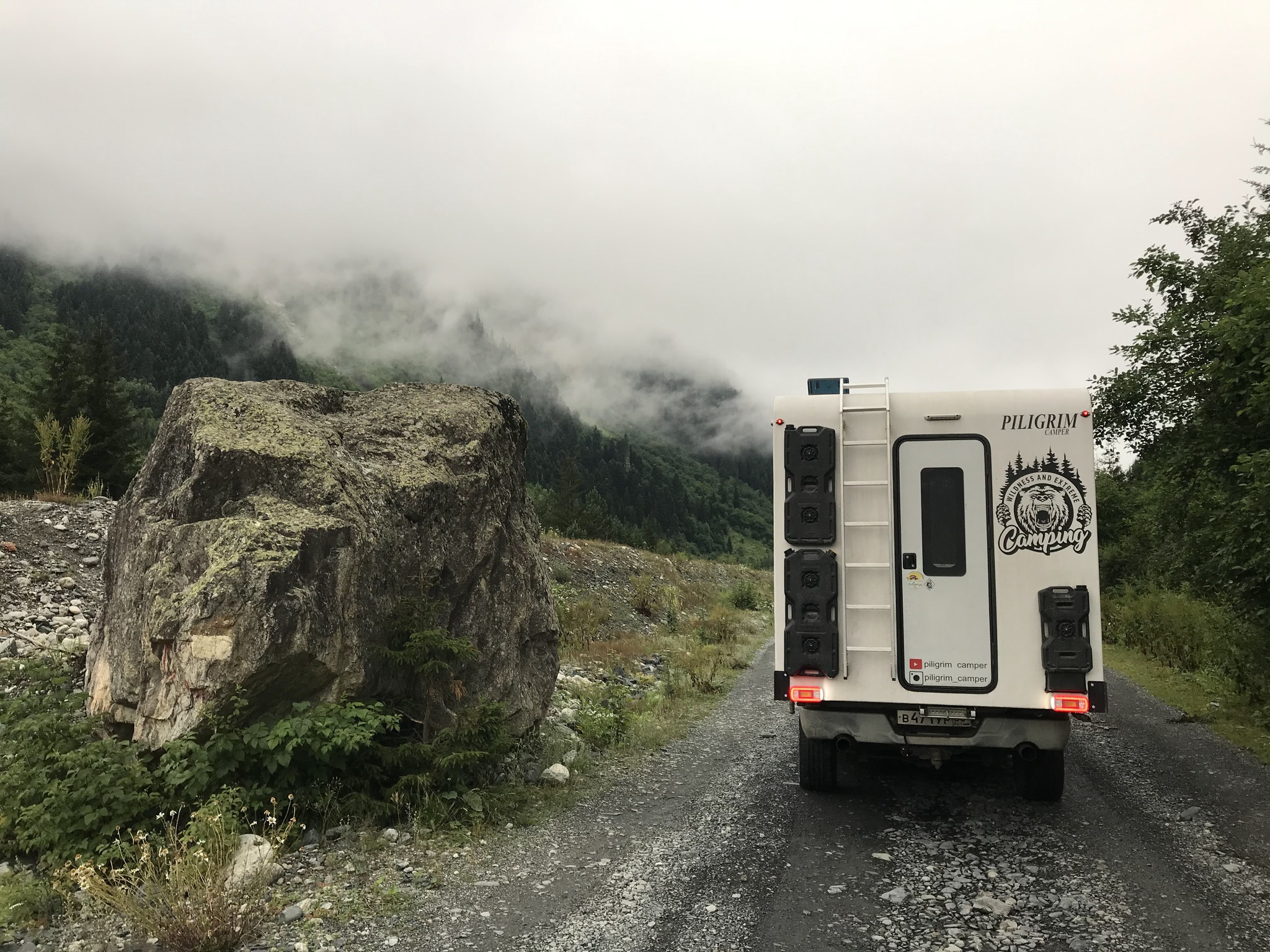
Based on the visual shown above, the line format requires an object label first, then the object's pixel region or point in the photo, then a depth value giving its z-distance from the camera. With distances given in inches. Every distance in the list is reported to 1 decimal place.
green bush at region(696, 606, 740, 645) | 911.0
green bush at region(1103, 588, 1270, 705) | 458.3
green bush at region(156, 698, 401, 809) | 220.7
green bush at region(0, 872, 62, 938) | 183.2
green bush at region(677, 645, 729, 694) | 580.1
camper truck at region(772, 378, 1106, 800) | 246.5
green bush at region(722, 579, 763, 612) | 1395.2
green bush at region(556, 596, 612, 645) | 735.1
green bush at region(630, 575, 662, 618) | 1048.8
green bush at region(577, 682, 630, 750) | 380.5
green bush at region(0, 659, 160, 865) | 205.8
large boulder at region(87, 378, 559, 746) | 232.2
